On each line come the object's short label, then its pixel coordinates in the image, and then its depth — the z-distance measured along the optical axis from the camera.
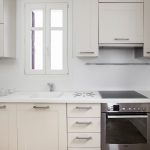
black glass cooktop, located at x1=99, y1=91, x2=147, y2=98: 2.30
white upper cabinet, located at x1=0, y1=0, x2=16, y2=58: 2.37
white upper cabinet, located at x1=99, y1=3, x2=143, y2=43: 2.40
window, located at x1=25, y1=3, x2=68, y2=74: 2.74
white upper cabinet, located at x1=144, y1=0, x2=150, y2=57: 2.38
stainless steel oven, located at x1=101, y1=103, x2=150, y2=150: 2.13
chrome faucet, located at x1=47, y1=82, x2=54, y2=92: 2.73
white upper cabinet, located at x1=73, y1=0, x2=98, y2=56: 2.40
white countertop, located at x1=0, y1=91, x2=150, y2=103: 2.13
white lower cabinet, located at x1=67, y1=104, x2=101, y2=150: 2.16
